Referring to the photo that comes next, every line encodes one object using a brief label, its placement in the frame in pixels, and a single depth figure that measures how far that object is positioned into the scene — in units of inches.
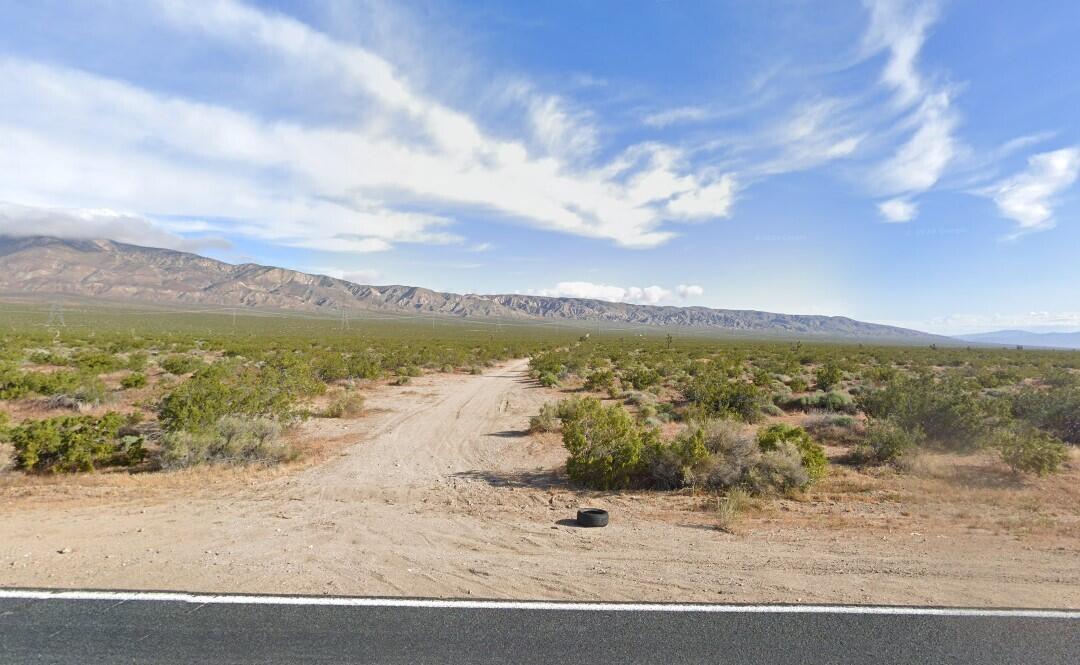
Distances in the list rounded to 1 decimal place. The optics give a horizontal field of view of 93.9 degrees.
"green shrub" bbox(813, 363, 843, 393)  1015.5
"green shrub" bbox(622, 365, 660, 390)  984.3
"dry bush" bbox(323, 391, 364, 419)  661.9
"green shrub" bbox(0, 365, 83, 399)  657.6
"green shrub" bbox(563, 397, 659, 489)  379.6
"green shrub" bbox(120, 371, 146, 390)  762.8
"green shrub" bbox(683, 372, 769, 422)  663.1
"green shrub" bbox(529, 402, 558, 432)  595.8
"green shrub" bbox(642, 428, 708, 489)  369.4
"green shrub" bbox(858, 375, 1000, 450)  486.0
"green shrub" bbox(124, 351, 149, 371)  969.6
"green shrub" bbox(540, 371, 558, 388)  1024.7
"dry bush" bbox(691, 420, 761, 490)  360.5
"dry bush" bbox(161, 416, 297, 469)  394.9
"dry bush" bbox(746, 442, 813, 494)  352.8
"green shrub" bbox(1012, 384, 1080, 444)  542.3
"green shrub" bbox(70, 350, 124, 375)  909.6
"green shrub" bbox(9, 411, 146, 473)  370.3
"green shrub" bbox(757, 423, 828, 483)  374.6
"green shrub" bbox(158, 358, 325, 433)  428.8
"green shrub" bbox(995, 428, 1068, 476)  388.8
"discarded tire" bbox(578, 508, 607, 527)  285.7
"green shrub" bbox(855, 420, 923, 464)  439.2
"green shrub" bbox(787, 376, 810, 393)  954.1
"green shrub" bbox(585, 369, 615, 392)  965.8
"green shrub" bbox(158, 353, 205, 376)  935.0
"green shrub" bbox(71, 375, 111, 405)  642.8
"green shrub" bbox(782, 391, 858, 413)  731.4
